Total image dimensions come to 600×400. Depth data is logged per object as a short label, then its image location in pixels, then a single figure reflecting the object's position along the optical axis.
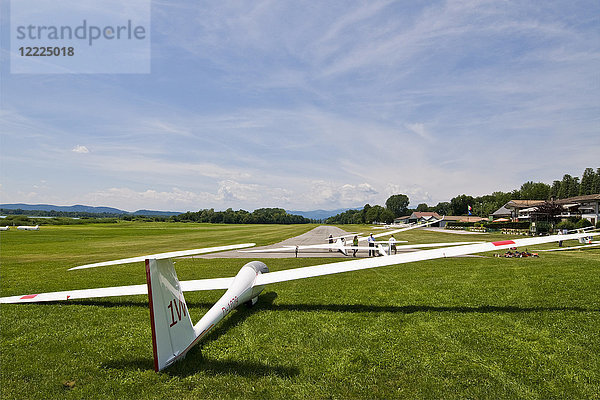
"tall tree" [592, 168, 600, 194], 98.11
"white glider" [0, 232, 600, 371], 4.39
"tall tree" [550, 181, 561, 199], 114.36
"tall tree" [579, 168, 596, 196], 100.97
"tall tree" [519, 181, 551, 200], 123.06
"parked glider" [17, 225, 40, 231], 73.92
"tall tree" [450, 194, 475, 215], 136.38
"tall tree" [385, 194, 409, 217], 195.38
